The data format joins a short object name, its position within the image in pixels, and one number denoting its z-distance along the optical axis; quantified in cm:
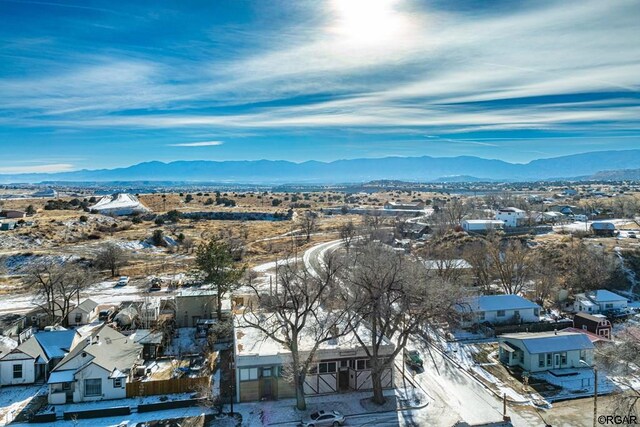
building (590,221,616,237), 8281
